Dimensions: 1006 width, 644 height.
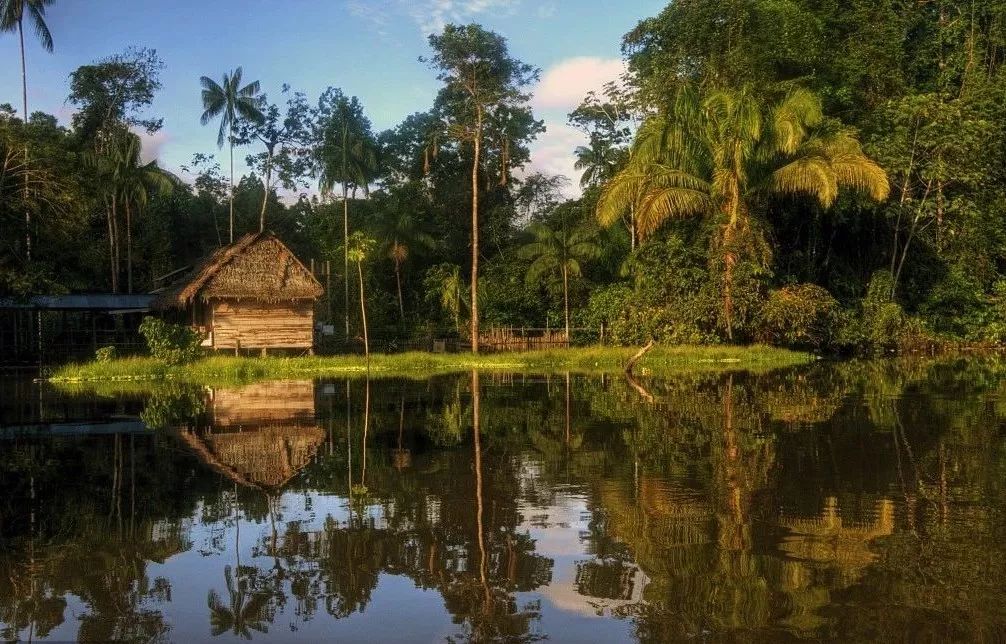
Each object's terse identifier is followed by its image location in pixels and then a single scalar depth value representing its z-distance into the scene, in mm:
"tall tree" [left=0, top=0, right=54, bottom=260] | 31203
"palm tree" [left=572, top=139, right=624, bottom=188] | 38938
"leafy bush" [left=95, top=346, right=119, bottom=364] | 24109
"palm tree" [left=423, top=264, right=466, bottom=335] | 36056
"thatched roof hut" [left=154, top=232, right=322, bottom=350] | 29500
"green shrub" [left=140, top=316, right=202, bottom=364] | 23625
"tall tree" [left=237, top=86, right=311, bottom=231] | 42312
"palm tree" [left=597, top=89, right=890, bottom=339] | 26797
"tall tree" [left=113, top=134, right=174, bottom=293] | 38094
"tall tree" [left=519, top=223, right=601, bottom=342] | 35594
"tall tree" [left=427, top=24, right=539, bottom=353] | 29797
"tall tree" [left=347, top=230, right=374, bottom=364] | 28016
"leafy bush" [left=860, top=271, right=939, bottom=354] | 32000
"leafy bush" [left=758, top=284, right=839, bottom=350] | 27766
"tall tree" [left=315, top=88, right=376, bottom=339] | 36219
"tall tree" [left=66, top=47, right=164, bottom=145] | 40750
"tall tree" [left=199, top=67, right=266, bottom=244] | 38406
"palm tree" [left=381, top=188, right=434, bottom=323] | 39125
